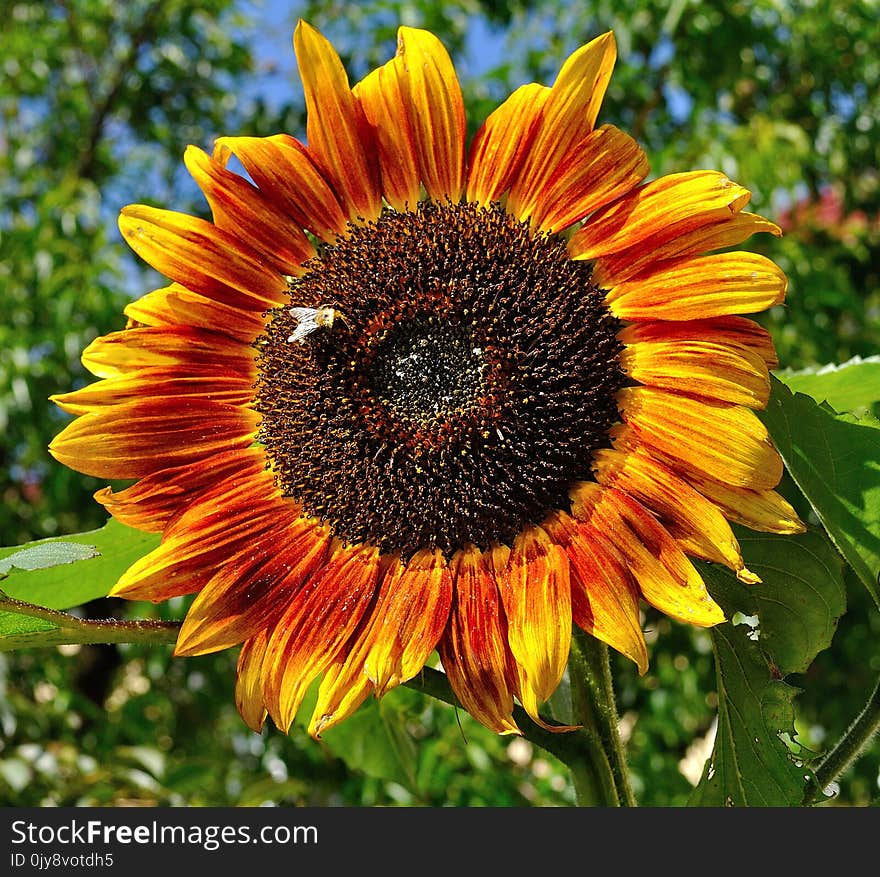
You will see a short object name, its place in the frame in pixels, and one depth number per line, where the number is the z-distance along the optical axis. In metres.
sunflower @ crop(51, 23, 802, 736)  0.54
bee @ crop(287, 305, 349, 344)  0.60
